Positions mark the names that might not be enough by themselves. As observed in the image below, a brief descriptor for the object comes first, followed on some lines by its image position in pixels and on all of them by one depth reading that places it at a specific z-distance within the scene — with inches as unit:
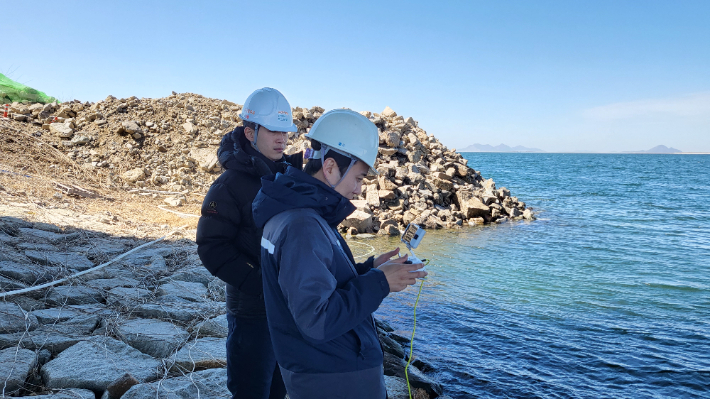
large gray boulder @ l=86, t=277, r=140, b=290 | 217.0
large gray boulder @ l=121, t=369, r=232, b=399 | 125.6
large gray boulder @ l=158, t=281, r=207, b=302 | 217.3
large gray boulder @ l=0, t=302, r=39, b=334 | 156.1
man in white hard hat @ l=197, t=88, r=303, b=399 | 90.4
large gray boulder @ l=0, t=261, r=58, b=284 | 203.6
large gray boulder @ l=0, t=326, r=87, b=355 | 146.9
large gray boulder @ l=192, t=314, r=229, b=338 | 178.1
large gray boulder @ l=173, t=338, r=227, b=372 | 148.9
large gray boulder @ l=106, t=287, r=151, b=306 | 197.5
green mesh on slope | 733.9
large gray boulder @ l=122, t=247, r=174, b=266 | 271.7
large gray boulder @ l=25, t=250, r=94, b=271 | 233.5
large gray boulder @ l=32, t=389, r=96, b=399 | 119.9
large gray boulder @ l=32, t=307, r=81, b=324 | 169.9
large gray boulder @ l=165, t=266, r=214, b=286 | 246.7
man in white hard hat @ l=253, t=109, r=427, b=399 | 58.6
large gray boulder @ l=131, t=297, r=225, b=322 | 187.5
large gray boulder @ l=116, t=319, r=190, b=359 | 159.2
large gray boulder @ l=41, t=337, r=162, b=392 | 130.0
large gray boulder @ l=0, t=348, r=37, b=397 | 123.6
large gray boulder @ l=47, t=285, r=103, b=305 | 192.9
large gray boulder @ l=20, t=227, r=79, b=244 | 277.9
